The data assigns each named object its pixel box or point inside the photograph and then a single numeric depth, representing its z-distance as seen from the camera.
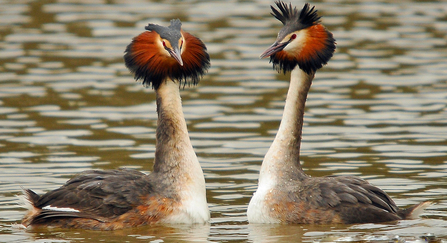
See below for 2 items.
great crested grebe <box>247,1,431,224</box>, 10.24
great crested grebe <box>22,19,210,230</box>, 10.32
